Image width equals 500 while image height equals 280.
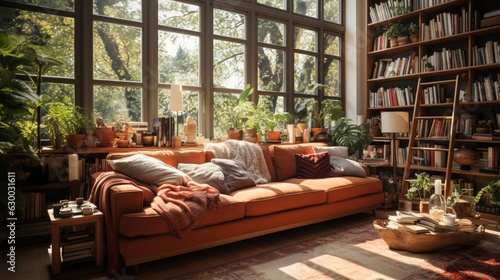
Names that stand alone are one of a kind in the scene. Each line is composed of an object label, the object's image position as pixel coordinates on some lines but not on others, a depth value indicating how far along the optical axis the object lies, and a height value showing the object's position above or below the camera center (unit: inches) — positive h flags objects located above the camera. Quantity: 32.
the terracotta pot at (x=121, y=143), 139.3 -2.2
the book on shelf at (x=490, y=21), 161.8 +54.3
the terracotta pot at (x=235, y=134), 171.2 +1.5
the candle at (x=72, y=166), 123.6 -10.1
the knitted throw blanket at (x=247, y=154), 147.8 -7.6
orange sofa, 95.6 -24.8
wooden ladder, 165.3 +1.3
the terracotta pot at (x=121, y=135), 140.9 +1.1
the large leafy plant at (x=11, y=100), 102.4 +11.4
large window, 144.6 +42.6
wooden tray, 108.1 -33.2
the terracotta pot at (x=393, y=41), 206.8 +56.8
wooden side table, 92.6 -25.6
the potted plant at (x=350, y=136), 197.3 +0.2
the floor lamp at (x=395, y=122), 178.5 +7.2
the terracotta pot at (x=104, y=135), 135.6 +1.1
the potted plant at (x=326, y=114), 204.6 +13.8
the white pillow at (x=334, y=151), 177.0 -7.4
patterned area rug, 96.6 -38.6
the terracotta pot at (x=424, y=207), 127.4 -26.3
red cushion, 161.5 -13.9
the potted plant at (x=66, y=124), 128.8 +5.3
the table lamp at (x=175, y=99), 148.1 +16.5
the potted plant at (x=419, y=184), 155.9 -22.2
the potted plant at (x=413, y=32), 197.3 +59.8
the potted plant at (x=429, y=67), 190.5 +38.2
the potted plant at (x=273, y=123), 184.5 +7.3
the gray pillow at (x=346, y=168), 164.1 -15.2
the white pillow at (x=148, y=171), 113.5 -11.2
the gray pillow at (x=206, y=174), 124.5 -13.5
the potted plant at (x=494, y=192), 133.6 -22.3
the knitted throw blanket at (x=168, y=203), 97.1 -19.6
